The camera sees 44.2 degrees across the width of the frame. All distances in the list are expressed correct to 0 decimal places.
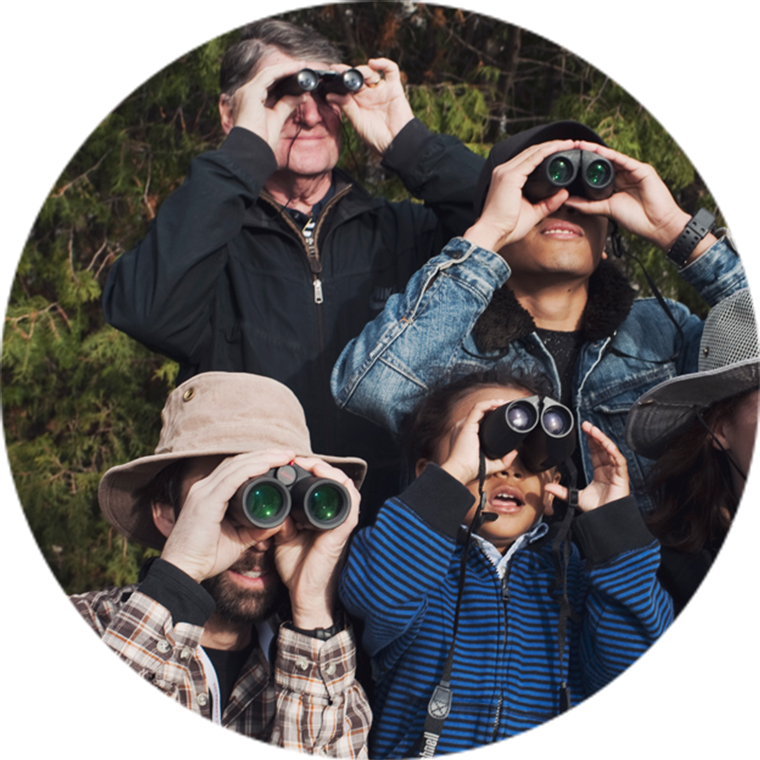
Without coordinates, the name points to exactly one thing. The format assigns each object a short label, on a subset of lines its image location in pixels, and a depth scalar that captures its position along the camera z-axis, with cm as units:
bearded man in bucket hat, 176
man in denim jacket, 229
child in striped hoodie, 181
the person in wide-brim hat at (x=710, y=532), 177
